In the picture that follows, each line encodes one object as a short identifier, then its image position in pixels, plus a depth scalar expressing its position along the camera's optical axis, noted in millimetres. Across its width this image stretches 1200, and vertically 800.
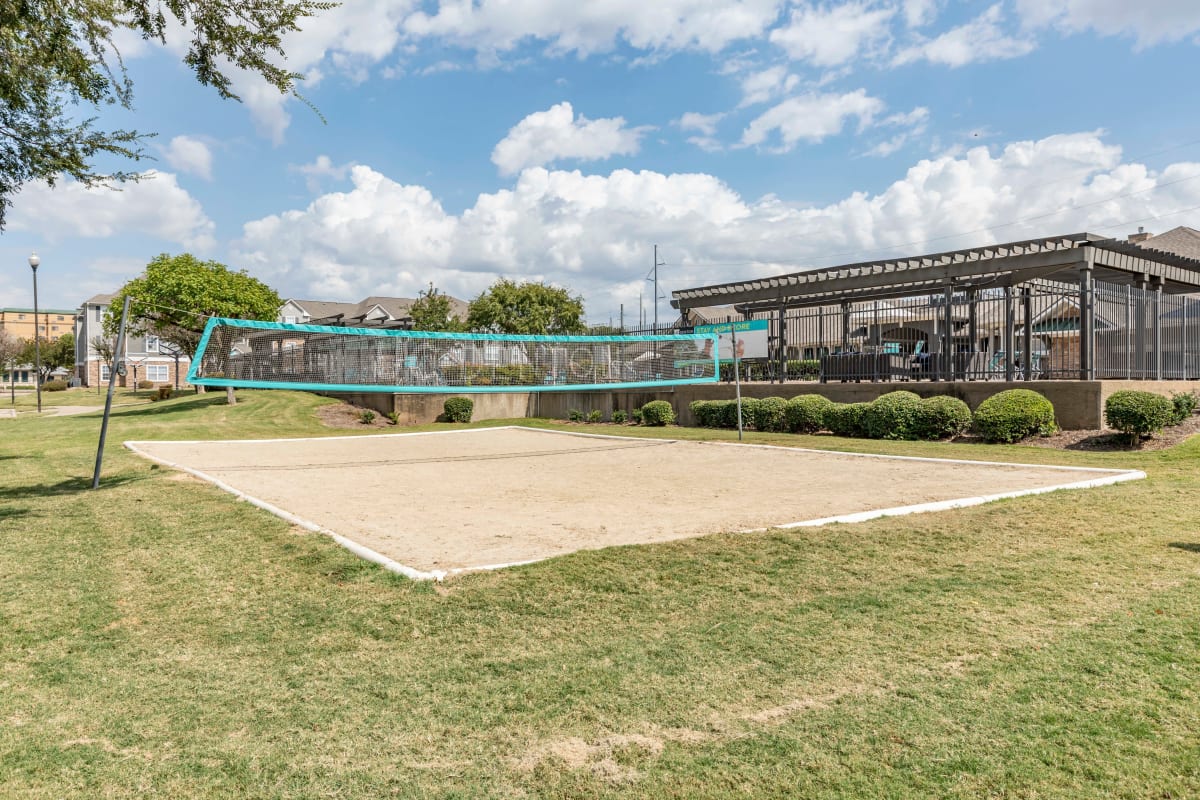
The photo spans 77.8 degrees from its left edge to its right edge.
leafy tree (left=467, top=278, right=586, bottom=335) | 51219
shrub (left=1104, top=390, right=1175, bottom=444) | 12641
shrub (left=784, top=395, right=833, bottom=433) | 18062
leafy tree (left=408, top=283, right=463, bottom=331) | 43719
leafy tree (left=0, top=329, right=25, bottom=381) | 71312
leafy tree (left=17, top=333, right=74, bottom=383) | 83062
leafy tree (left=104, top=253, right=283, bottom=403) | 35344
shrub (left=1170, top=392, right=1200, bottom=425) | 13969
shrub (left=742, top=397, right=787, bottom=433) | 18953
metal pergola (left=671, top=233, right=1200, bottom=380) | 16047
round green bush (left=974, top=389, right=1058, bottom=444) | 14320
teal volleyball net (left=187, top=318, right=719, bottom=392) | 14867
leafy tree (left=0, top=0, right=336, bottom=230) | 8781
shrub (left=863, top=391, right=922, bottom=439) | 16031
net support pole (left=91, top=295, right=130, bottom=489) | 9964
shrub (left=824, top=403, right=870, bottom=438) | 16984
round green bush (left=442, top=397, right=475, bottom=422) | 26094
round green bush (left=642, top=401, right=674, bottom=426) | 22547
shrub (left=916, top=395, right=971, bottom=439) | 15500
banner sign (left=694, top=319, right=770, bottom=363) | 21438
